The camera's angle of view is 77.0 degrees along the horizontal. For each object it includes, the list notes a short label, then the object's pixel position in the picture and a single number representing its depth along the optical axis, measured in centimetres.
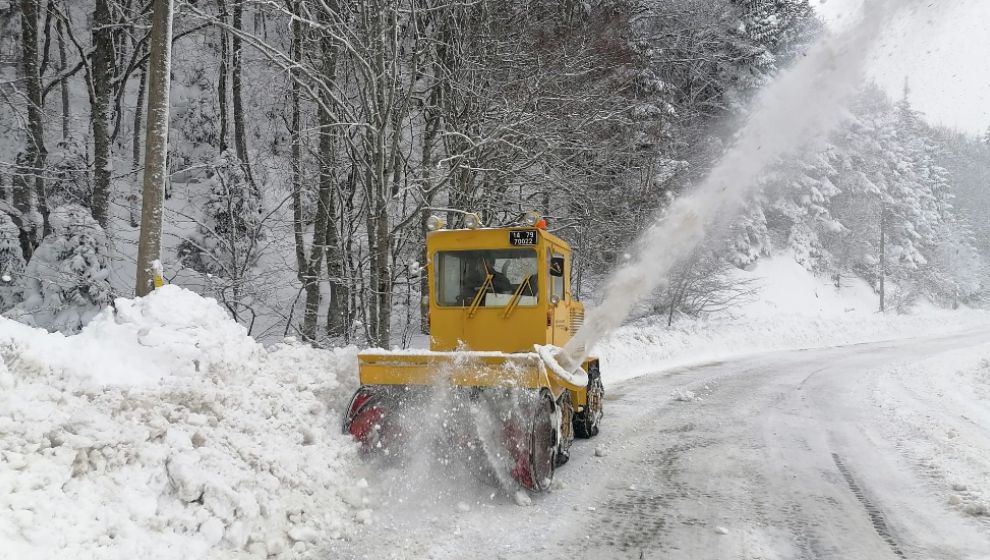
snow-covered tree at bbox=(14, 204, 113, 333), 1308
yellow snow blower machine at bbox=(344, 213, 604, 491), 582
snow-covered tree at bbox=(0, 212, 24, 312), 1389
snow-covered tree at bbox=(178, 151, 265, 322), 1365
